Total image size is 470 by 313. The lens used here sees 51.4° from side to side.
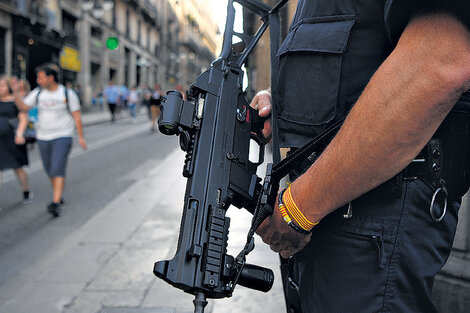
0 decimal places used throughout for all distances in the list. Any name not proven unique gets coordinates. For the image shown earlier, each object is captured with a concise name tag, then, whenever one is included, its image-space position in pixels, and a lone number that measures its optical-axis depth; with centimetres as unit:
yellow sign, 2339
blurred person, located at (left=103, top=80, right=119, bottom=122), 2063
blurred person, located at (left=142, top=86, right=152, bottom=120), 2282
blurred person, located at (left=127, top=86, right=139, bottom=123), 2402
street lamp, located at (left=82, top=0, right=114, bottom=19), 2205
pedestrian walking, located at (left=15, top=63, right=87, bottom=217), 595
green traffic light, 2412
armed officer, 91
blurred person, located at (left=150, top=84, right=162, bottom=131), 1771
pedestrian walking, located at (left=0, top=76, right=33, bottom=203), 636
